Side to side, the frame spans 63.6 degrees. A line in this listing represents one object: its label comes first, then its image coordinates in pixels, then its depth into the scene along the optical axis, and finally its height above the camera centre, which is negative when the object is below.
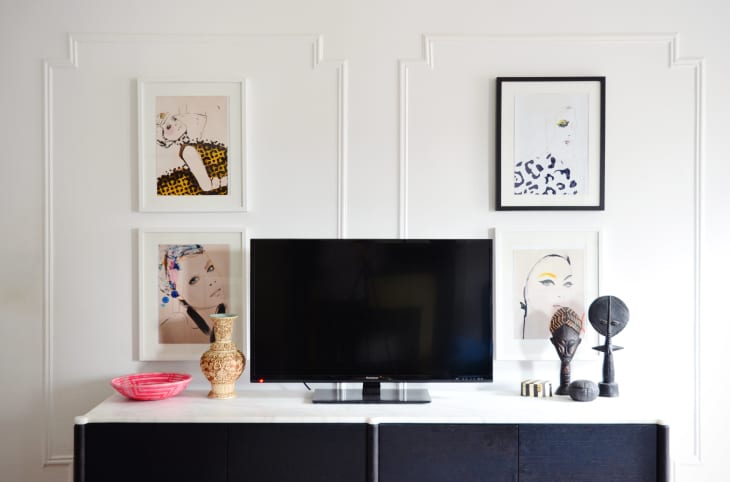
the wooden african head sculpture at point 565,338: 2.44 -0.44
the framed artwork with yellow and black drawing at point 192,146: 2.58 +0.37
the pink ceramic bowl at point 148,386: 2.32 -0.63
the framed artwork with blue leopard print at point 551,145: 2.59 +0.38
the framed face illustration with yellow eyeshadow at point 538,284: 2.61 -0.23
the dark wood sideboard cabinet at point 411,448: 2.15 -0.79
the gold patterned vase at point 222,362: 2.38 -0.53
